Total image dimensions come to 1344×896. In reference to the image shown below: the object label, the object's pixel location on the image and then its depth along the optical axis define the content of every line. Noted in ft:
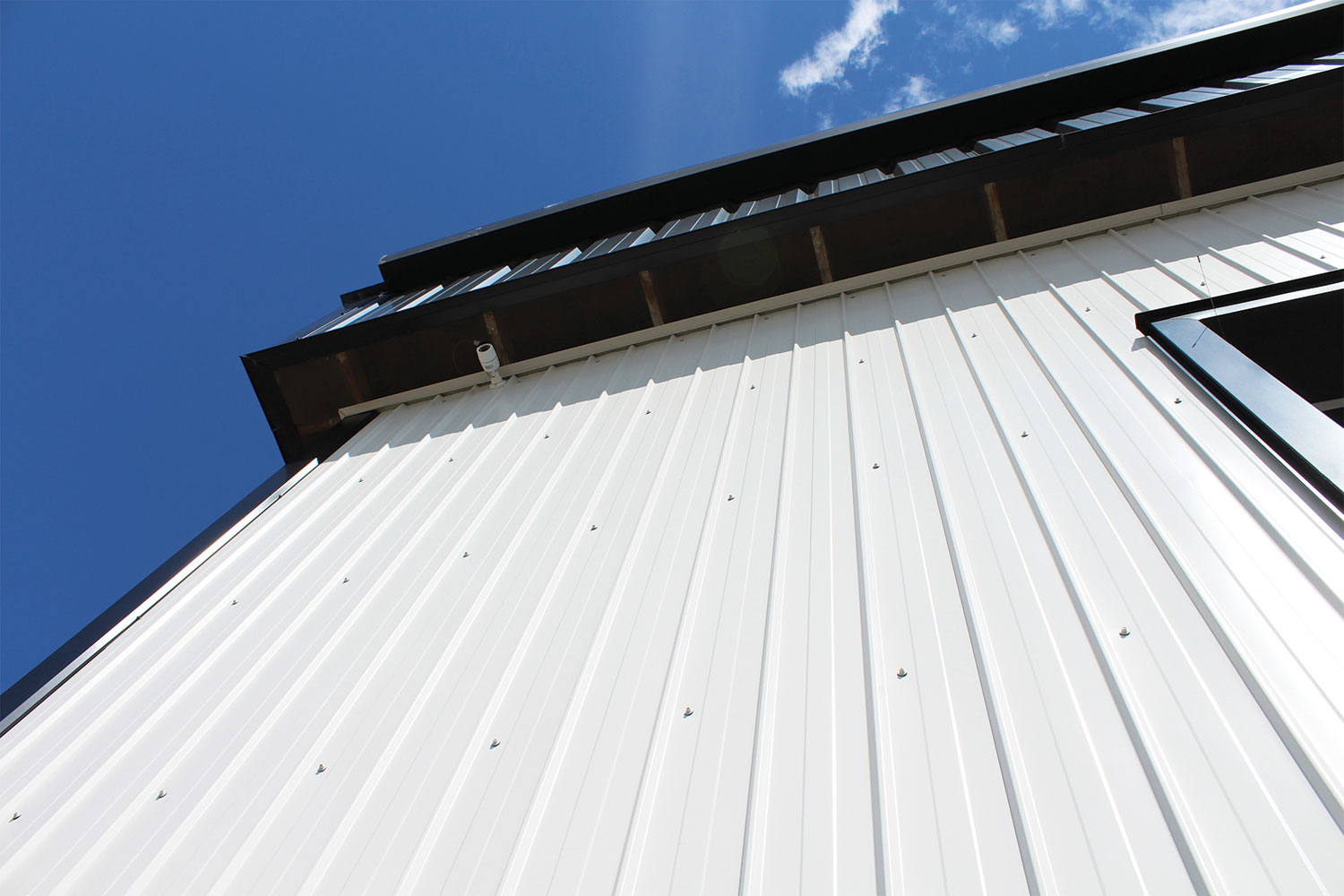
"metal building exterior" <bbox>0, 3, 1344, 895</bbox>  7.34
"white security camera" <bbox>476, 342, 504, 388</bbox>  23.73
